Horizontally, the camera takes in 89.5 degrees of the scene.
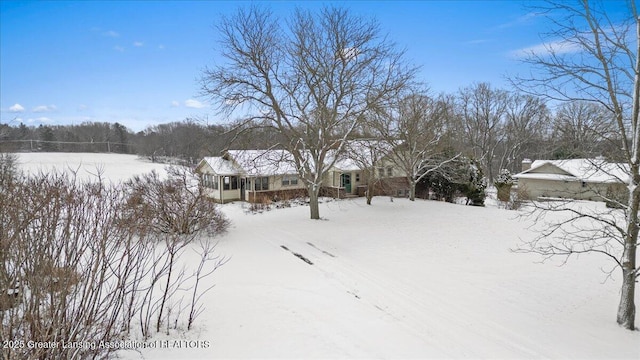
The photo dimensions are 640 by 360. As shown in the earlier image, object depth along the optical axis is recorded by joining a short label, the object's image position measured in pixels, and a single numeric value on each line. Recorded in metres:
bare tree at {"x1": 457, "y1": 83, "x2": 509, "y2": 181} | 40.53
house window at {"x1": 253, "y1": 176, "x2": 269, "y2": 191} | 24.12
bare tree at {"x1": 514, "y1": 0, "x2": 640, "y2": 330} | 6.81
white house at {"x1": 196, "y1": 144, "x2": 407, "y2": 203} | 23.83
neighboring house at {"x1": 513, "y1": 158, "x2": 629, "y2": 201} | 27.80
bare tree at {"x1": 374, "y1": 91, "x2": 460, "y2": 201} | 21.10
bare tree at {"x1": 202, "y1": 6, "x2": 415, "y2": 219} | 14.96
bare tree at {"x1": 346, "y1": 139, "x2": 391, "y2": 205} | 16.18
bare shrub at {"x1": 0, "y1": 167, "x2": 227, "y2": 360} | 3.01
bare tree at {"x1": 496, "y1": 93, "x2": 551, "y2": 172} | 38.00
